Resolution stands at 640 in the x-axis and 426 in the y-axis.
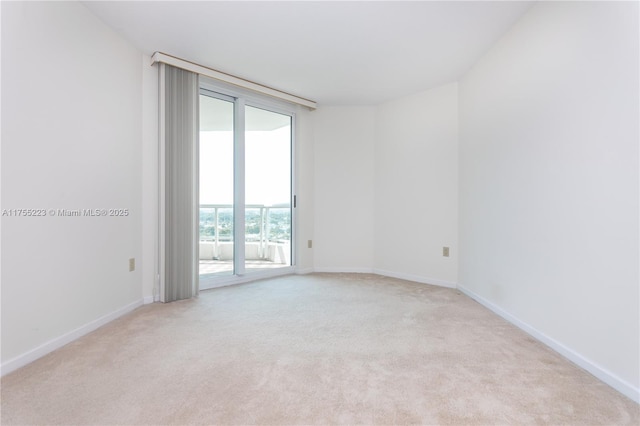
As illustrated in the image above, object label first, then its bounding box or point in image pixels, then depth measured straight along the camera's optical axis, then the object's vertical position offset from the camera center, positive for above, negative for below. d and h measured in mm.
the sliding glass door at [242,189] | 3576 +290
